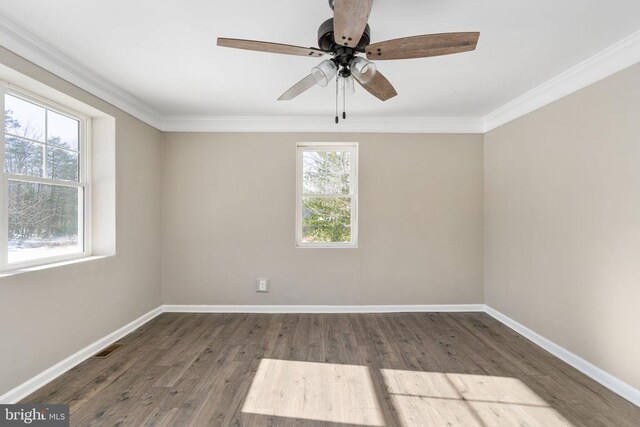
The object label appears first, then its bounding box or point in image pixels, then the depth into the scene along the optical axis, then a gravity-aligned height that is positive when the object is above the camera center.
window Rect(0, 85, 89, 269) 2.14 +0.24
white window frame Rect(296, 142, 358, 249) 3.87 +0.34
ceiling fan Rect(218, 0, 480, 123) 1.32 +0.83
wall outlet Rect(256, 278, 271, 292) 3.79 -0.88
